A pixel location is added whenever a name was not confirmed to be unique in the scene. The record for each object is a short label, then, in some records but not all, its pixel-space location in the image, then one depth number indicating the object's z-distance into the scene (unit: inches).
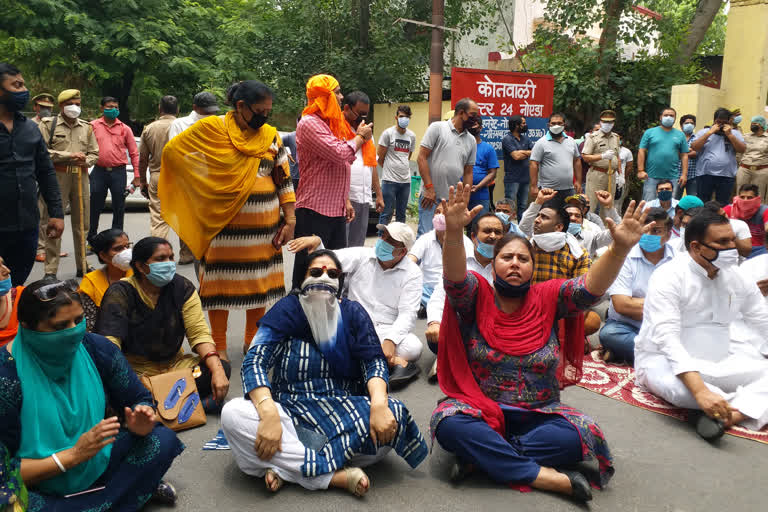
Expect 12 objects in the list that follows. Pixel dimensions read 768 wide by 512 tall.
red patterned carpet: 158.6
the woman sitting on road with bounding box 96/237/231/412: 148.1
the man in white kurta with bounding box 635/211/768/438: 162.1
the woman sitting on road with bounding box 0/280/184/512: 99.1
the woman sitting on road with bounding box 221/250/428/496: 123.6
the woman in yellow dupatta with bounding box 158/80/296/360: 177.8
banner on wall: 438.3
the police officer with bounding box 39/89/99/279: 282.8
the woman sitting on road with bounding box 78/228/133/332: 161.9
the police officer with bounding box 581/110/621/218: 405.4
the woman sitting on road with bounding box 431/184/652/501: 125.3
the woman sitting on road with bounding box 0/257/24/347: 132.9
